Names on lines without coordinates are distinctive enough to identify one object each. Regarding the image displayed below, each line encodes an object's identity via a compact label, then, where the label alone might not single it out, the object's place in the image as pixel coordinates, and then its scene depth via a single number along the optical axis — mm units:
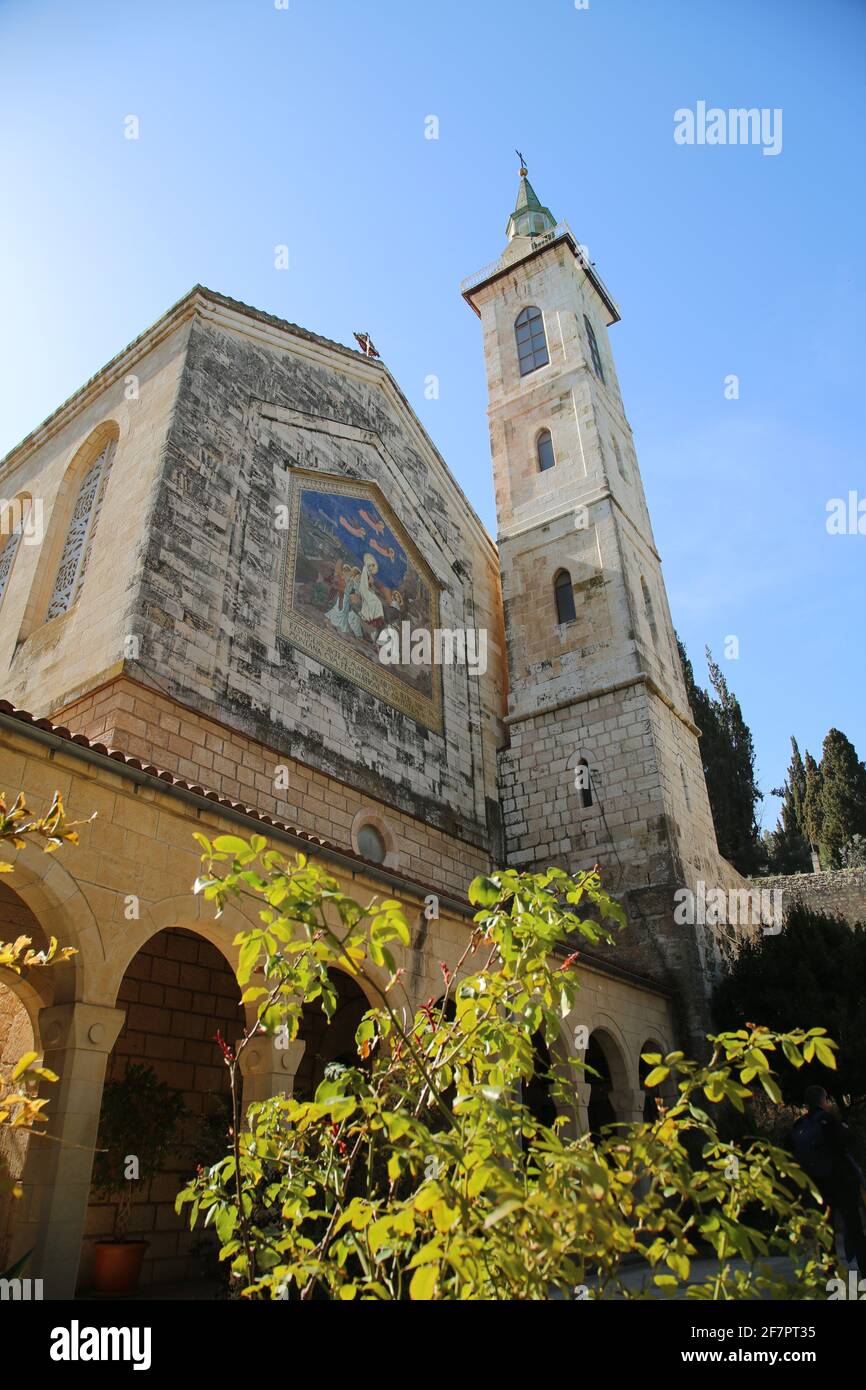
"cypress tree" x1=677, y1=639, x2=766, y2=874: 33125
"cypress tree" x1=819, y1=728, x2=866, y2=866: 33406
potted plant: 6633
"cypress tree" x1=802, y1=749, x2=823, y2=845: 34500
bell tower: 14328
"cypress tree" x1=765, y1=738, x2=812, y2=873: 36312
